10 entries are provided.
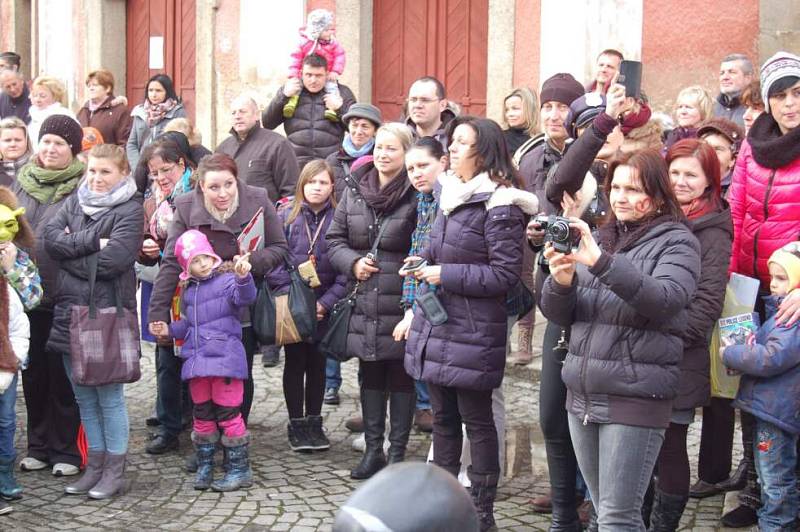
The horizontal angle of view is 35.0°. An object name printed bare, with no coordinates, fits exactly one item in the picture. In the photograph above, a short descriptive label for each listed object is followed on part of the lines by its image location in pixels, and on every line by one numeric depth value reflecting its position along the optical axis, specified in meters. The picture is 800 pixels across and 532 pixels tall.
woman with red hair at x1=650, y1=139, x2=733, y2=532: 5.48
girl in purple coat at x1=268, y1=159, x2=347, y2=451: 7.30
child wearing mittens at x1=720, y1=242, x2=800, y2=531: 5.55
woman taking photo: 4.71
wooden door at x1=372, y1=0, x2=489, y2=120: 12.30
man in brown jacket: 8.81
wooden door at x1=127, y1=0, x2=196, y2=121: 15.15
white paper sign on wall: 15.67
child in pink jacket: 9.46
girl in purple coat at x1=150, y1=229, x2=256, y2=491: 6.58
